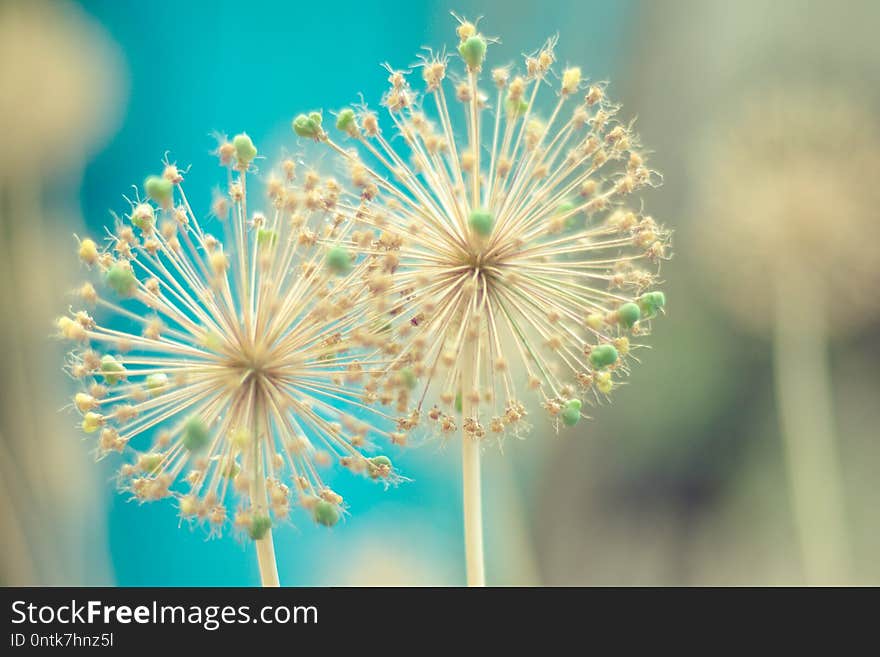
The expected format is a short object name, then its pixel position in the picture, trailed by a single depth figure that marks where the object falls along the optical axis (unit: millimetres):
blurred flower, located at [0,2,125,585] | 1360
